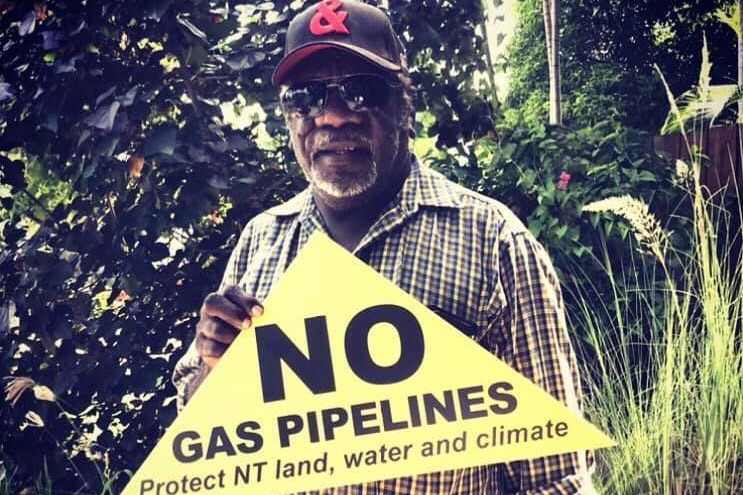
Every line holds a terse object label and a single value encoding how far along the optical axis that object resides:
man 1.71
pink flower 2.50
